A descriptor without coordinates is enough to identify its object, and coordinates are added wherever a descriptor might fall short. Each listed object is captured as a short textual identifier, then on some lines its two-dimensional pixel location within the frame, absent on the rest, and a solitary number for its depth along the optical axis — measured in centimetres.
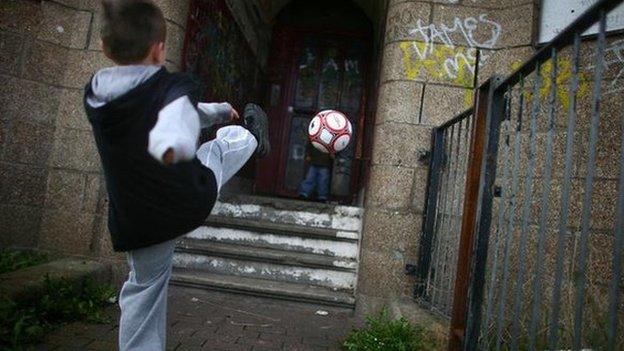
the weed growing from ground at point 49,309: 221
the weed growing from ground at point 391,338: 247
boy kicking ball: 151
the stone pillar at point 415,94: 354
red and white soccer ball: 402
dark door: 676
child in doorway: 571
